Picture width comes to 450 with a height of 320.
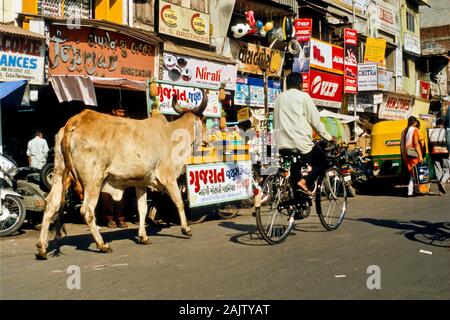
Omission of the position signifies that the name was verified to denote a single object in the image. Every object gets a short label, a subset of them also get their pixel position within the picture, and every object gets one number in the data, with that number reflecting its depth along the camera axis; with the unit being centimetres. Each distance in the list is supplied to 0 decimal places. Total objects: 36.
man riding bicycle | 748
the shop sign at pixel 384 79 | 3045
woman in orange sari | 1441
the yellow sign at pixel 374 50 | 2980
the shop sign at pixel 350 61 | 2809
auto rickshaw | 1531
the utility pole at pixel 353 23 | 2959
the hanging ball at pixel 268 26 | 2156
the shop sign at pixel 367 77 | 2903
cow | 693
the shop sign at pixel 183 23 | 1695
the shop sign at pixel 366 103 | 3097
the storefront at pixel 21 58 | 1182
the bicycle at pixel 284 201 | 717
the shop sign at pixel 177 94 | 1177
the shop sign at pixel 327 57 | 2555
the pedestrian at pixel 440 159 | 1489
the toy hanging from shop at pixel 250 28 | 2041
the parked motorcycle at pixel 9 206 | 923
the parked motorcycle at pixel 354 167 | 1530
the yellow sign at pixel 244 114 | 1614
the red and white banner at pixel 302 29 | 2359
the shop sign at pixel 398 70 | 3509
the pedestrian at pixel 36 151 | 1359
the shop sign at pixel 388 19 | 3331
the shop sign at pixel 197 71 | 1697
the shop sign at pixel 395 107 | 3278
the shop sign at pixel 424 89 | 3884
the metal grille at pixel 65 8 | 1352
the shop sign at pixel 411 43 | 3681
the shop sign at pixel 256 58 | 2067
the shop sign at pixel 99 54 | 1321
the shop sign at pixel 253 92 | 2070
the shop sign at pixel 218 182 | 971
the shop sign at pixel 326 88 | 2566
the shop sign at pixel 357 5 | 2848
